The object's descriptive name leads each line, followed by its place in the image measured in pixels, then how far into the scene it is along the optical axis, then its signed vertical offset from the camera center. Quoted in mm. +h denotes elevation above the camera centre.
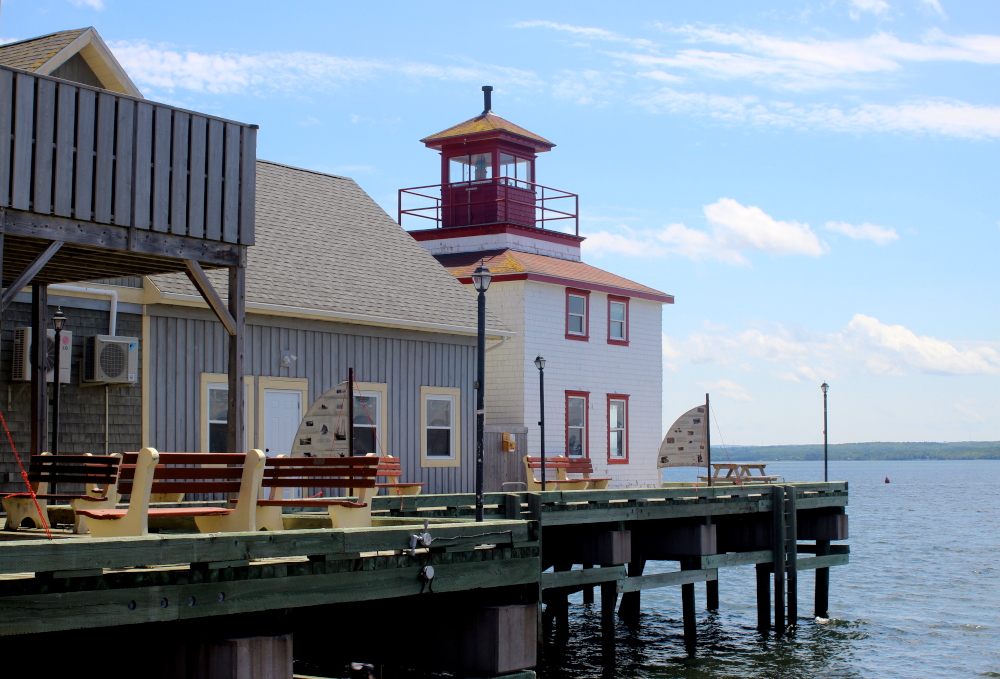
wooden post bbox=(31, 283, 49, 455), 14484 +714
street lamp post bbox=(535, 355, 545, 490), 23641 +839
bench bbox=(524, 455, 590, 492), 23922 -982
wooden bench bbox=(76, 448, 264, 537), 9414 -553
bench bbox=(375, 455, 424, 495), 18281 -743
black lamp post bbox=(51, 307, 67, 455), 16125 +723
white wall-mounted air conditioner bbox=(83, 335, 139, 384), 17156 +900
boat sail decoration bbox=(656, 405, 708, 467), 22766 -375
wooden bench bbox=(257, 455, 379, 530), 10838 -530
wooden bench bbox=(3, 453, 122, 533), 10070 -486
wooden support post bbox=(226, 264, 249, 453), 12664 +546
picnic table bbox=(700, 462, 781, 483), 28906 -1237
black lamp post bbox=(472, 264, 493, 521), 13594 +545
